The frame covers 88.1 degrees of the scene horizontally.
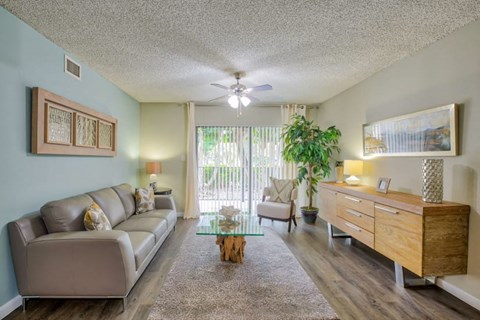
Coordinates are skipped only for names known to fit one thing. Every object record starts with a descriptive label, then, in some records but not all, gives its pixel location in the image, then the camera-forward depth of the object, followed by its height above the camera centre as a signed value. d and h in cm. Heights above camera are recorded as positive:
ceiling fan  372 +98
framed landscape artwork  248 +31
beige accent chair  455 -96
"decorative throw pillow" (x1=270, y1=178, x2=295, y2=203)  490 -62
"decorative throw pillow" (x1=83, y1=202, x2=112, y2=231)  252 -66
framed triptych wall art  245 +35
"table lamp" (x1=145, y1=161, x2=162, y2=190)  520 -25
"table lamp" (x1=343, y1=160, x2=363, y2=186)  392 -16
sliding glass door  580 -13
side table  496 -68
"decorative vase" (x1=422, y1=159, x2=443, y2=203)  240 -20
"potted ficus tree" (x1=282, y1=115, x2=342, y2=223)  478 +19
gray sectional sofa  214 -92
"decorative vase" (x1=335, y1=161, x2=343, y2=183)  445 -23
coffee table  298 -90
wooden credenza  224 -70
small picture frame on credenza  304 -31
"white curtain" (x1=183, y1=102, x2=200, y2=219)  553 -25
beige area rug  213 -132
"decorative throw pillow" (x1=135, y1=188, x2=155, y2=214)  396 -71
